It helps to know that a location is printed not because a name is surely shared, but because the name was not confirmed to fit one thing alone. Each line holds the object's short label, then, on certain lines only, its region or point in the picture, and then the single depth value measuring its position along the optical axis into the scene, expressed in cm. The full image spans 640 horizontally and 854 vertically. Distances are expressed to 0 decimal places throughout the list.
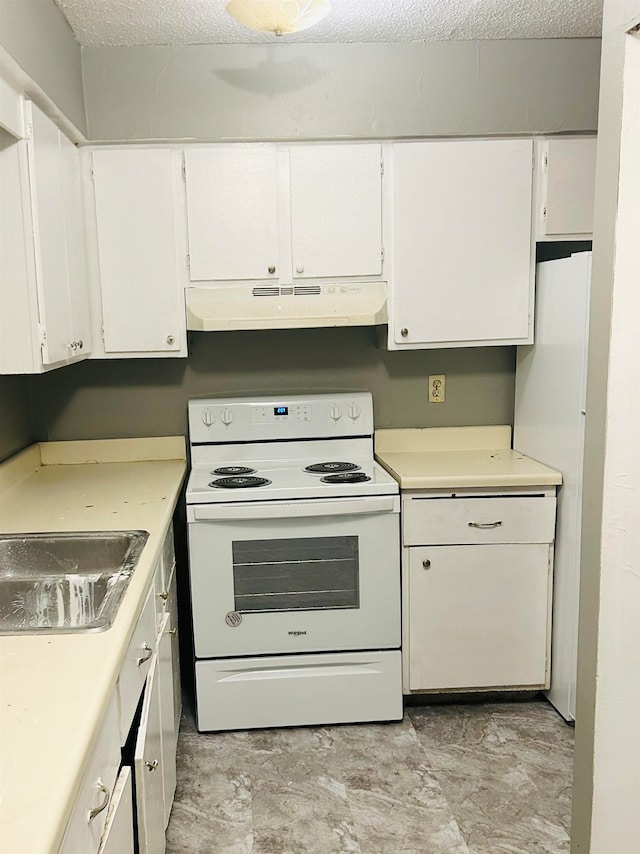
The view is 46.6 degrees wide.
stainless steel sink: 193
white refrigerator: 262
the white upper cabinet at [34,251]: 200
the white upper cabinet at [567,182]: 286
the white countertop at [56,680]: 95
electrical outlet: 329
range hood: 283
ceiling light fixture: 204
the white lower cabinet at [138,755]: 118
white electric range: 268
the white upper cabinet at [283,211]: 281
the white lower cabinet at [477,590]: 279
